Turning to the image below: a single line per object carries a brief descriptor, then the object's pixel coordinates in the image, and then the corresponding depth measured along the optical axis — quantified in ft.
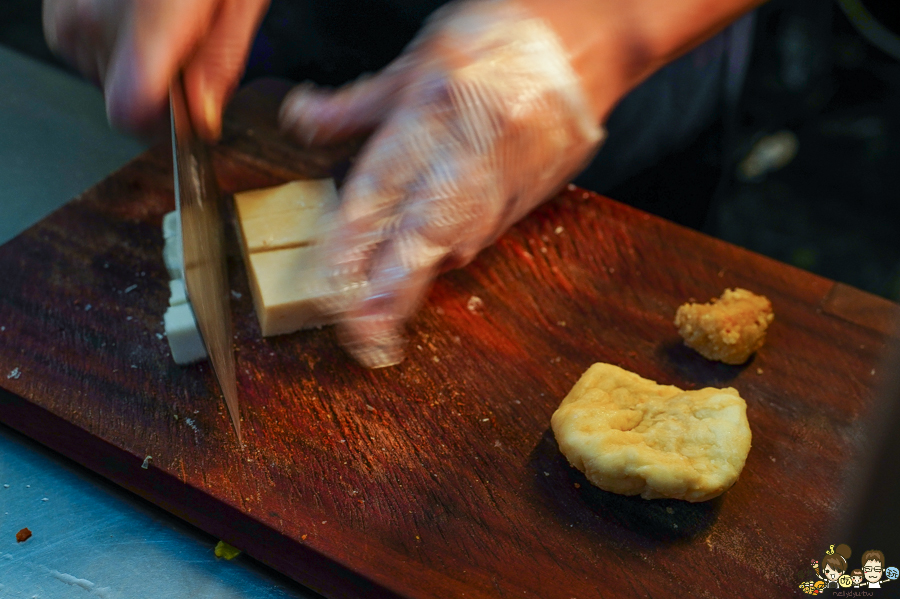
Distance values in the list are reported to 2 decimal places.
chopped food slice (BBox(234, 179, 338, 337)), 2.28
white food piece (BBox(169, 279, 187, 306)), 2.27
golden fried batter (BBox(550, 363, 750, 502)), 2.09
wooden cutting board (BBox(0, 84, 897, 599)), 2.08
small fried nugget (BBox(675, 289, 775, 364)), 2.27
